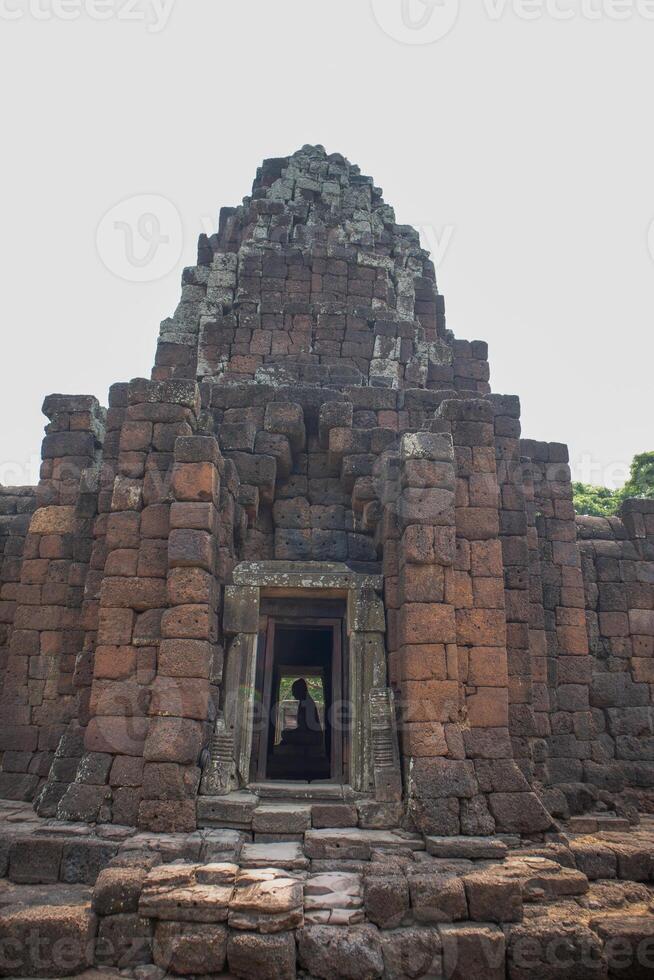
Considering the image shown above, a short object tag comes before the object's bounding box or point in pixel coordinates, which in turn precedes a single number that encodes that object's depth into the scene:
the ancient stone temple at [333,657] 5.96
